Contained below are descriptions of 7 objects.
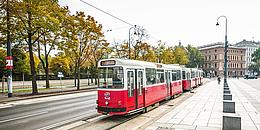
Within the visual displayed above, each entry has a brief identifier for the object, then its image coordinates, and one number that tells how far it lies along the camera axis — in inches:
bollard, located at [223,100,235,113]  428.8
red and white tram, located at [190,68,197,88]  1239.3
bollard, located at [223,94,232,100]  500.7
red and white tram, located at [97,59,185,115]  433.9
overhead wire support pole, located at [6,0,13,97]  864.3
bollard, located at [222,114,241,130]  309.4
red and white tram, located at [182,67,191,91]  1013.8
